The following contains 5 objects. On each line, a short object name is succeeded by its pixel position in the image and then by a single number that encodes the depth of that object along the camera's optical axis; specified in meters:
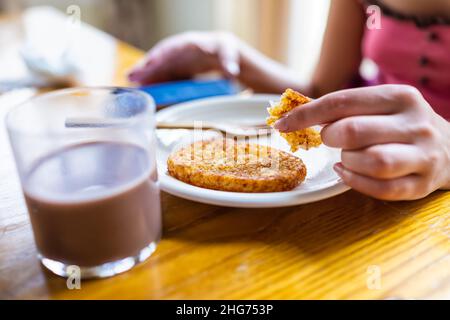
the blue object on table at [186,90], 0.91
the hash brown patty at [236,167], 0.54
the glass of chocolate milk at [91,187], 0.43
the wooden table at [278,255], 0.44
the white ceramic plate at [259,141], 0.51
